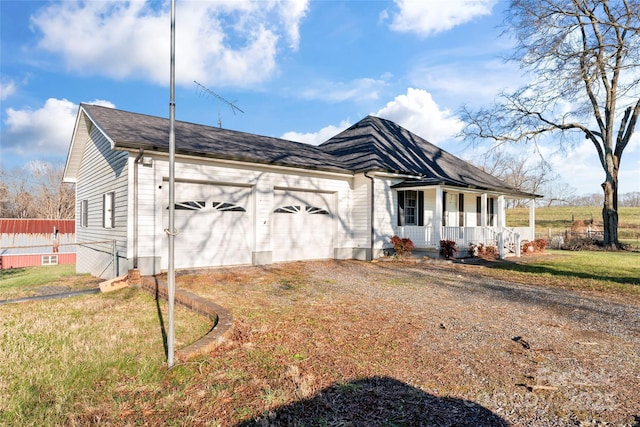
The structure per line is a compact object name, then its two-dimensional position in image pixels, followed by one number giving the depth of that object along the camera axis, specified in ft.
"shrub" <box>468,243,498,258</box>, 45.01
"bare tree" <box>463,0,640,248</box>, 43.55
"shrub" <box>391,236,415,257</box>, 41.63
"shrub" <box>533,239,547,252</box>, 52.87
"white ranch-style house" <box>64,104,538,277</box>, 28.96
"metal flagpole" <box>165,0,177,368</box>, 11.00
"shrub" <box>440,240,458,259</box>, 41.06
